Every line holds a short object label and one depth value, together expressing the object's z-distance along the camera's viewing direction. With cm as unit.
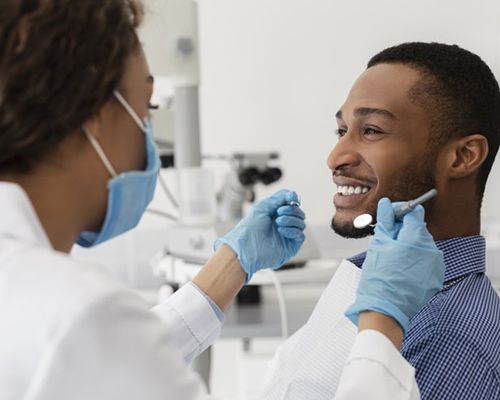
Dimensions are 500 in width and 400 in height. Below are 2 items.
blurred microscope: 218
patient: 130
